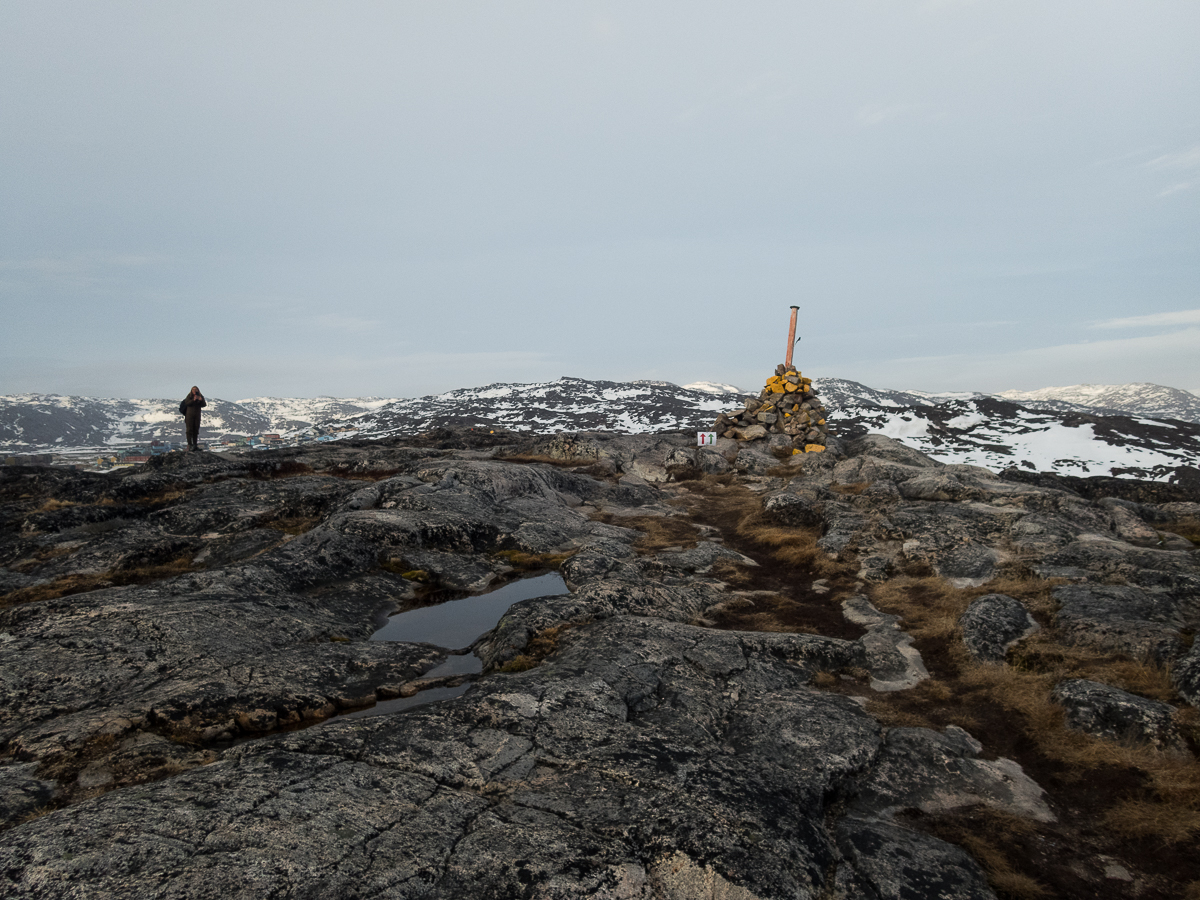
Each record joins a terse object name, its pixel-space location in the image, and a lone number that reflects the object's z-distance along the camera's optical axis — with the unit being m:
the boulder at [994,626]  12.91
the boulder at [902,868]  6.55
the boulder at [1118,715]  9.20
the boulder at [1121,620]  11.34
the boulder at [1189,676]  9.88
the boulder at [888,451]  36.84
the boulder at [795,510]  25.22
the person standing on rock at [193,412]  34.41
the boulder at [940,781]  8.48
